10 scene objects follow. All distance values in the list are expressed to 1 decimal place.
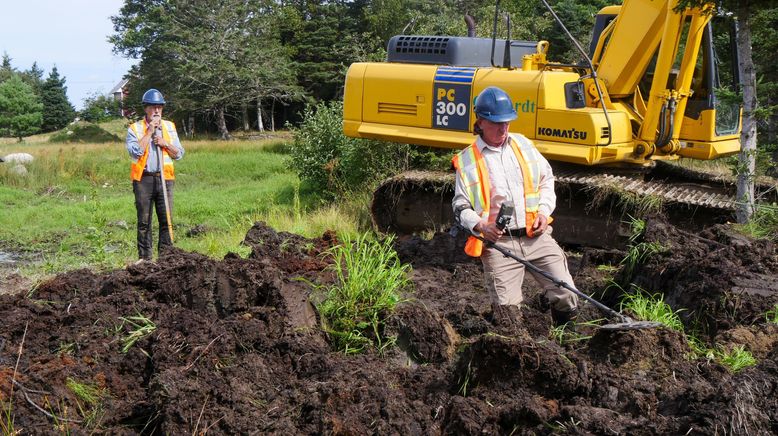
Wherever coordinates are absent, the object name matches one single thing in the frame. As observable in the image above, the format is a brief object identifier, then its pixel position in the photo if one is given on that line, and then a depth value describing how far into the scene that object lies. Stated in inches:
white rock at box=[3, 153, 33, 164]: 868.2
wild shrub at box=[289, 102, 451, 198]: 488.1
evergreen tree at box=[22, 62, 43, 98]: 2883.9
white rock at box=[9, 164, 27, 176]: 777.6
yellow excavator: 337.7
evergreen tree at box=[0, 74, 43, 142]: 1891.0
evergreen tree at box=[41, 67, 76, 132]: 2326.5
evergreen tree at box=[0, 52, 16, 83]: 2876.5
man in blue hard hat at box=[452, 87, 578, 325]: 207.2
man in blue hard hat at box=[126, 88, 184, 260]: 337.1
